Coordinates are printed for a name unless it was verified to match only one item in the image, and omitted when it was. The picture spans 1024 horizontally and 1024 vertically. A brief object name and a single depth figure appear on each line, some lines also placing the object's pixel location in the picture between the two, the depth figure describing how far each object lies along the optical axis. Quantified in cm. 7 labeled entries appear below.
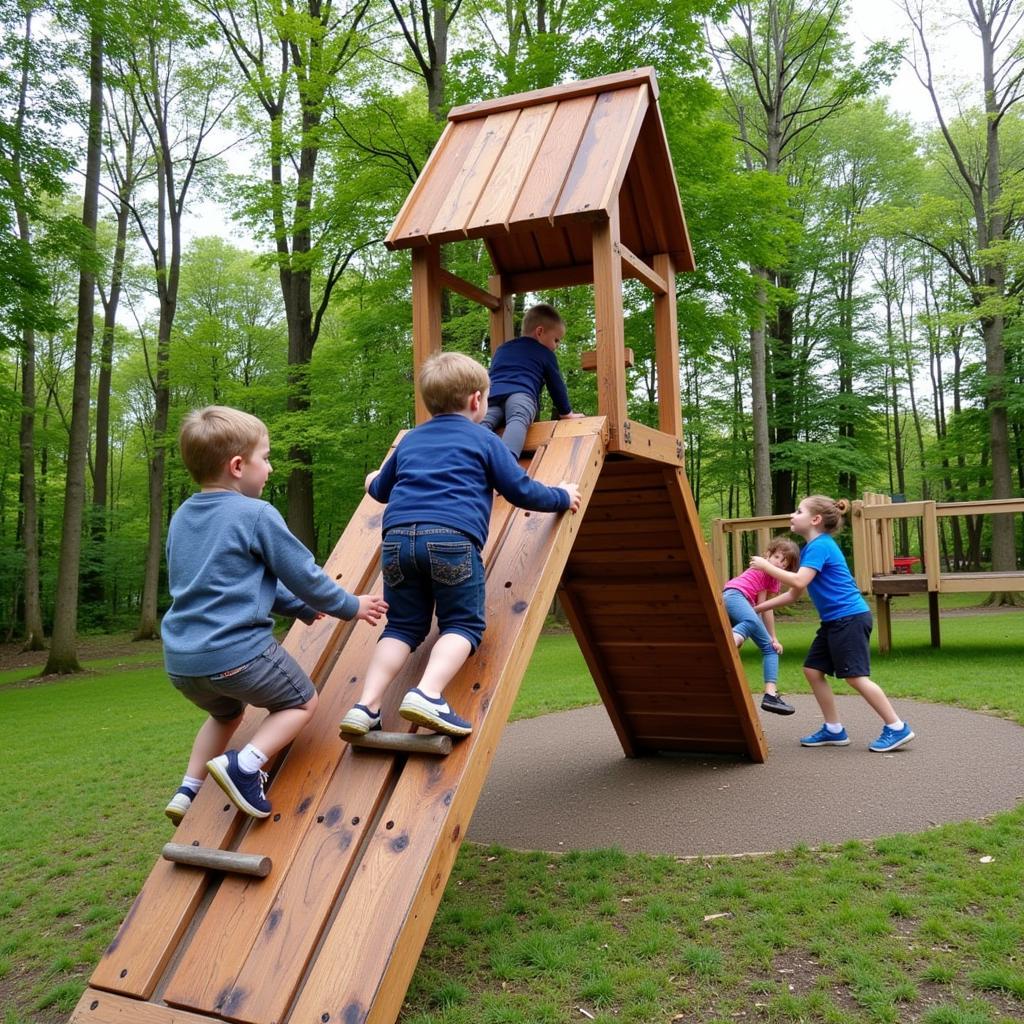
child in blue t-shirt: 565
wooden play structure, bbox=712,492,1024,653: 1017
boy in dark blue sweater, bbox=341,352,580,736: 287
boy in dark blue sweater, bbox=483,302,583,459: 432
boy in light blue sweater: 272
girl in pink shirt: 690
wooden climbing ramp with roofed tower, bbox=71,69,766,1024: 243
